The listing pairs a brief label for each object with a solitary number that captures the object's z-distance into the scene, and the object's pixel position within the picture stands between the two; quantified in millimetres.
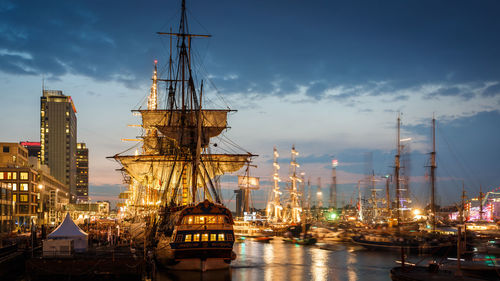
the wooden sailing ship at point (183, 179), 41594
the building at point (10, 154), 114250
